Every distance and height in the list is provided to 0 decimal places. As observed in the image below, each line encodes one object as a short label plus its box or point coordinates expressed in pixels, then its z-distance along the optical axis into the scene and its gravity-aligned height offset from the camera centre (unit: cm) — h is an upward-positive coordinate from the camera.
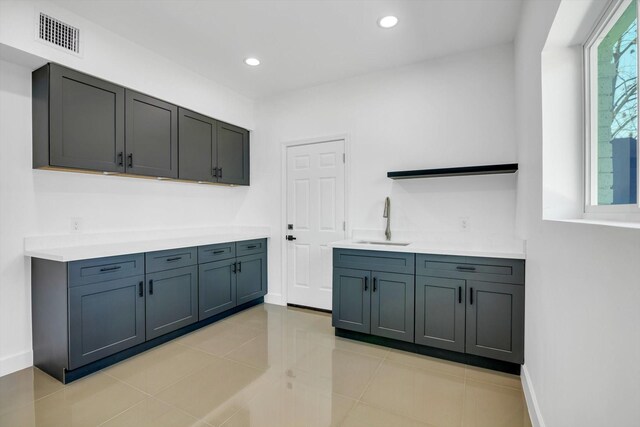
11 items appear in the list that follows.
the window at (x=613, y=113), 111 +41
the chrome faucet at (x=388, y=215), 342 -5
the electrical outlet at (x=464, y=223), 310 -12
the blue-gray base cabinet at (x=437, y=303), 242 -80
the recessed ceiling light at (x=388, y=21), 260 +161
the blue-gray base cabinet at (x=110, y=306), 229 -81
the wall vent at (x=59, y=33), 235 +138
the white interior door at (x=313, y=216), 384 -7
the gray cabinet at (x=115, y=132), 245 +74
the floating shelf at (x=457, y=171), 274 +37
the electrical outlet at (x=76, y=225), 280 -14
